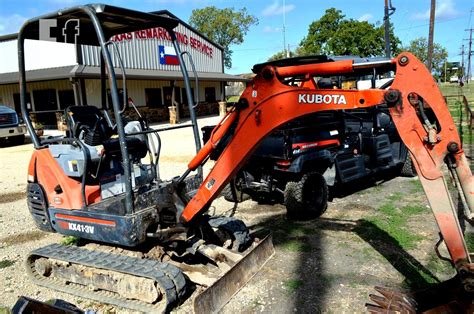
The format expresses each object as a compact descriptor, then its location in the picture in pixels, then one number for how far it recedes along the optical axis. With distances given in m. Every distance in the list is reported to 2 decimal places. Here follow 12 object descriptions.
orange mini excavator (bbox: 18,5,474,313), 3.14
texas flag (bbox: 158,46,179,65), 24.34
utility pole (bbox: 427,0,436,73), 24.00
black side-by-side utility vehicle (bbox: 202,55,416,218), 6.30
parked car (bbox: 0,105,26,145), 16.39
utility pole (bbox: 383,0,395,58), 21.89
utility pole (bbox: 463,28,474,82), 60.91
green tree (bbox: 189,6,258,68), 59.26
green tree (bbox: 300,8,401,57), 45.25
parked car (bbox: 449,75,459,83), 78.01
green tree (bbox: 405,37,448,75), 69.75
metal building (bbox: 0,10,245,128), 19.89
